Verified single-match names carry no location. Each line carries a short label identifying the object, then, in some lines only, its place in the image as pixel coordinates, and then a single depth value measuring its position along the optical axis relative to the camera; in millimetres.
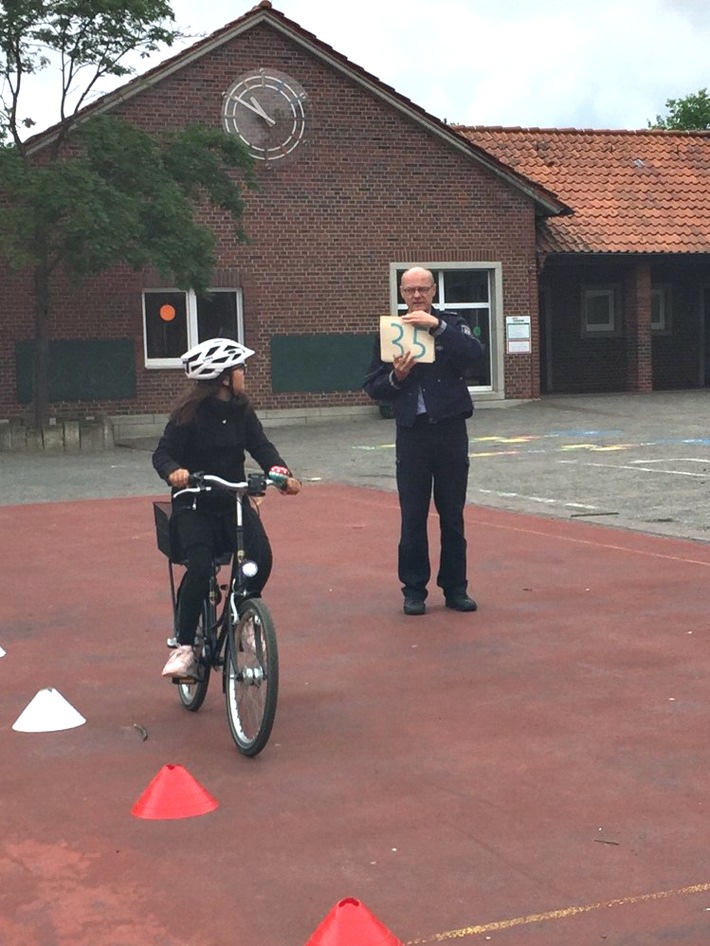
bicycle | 5973
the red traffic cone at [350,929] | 3781
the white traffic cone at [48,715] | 6664
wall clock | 29406
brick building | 28656
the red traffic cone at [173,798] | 5309
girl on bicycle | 6594
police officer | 9102
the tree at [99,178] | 23609
